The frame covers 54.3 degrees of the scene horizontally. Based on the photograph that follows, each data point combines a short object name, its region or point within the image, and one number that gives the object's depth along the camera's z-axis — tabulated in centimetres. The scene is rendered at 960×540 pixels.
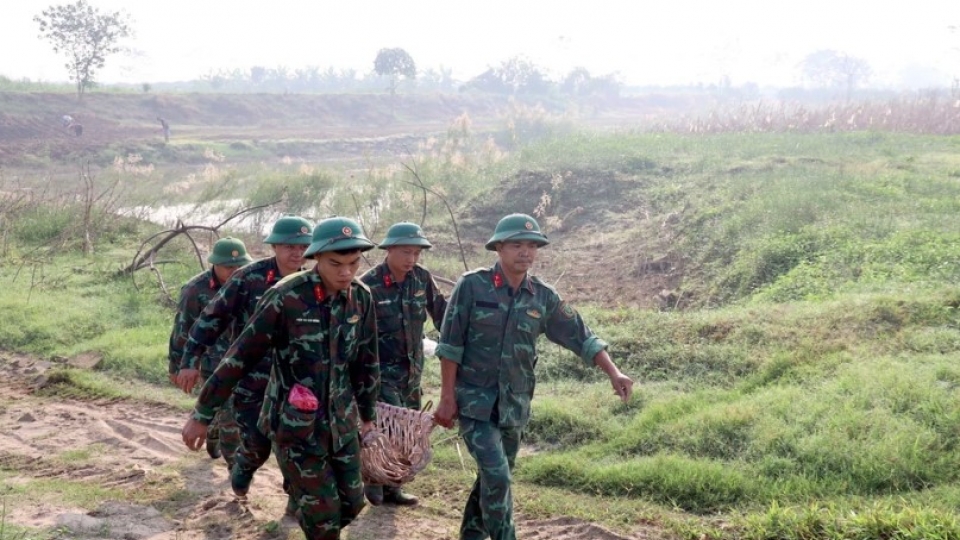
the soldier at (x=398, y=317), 563
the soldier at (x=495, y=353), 464
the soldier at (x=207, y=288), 625
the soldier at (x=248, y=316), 522
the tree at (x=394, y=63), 5572
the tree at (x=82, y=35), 4056
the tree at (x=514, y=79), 5994
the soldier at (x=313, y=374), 415
